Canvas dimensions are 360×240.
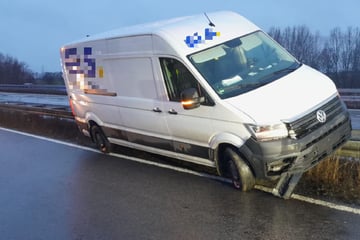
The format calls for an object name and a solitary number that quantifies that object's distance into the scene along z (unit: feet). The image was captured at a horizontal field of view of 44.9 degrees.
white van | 16.79
